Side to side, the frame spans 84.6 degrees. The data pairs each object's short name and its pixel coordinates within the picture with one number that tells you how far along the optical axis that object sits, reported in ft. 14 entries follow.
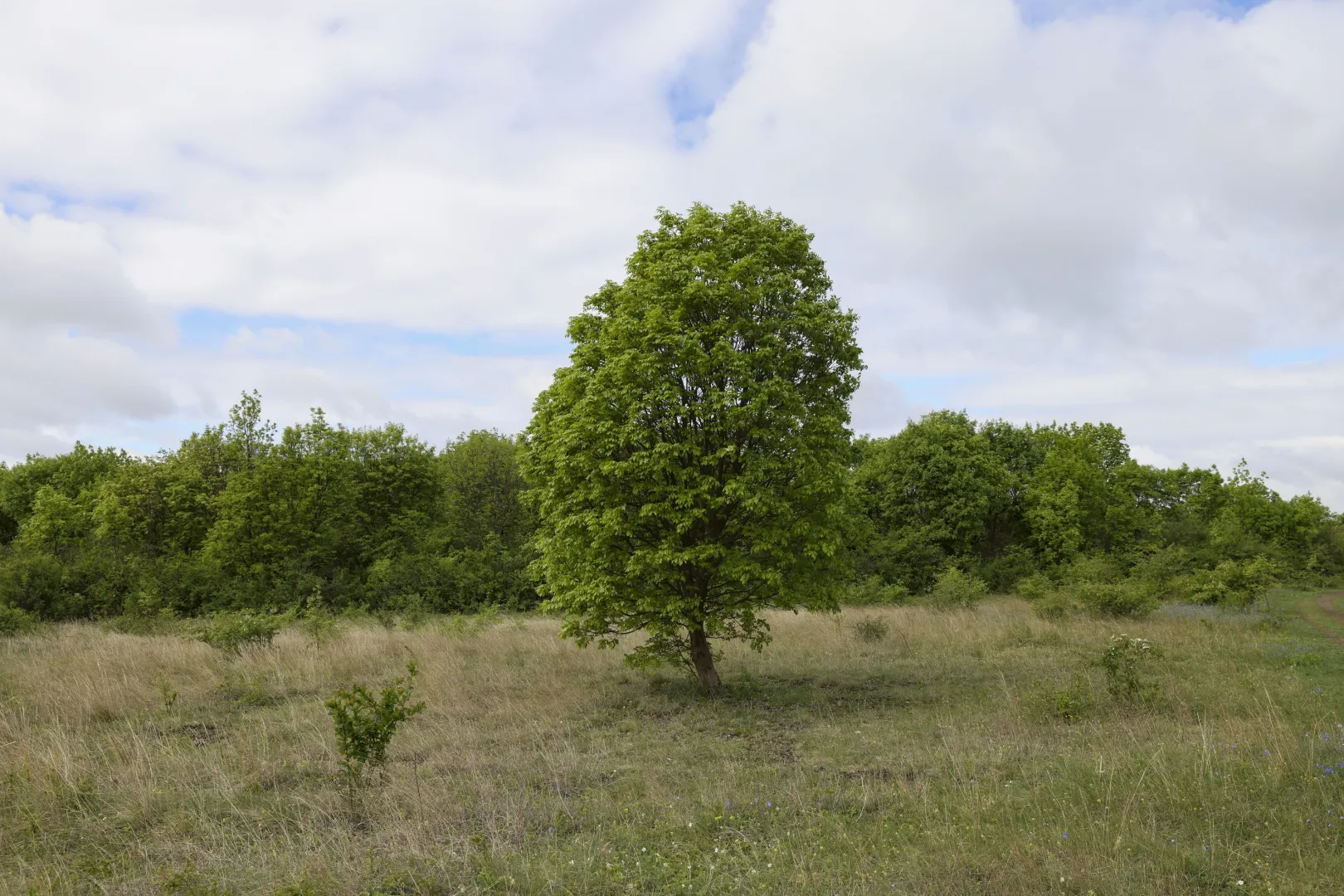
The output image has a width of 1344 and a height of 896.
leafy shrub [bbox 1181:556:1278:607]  74.18
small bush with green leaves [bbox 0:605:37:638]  65.41
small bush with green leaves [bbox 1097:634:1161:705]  35.50
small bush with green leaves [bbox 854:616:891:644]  62.59
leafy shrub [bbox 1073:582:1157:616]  71.97
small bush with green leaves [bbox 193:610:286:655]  53.88
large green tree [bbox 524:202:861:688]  37.70
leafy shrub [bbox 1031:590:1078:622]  72.64
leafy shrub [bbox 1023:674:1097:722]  32.99
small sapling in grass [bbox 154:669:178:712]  38.17
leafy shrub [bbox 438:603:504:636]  65.26
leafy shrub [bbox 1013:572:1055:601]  97.71
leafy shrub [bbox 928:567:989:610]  87.30
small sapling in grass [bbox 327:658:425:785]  24.01
